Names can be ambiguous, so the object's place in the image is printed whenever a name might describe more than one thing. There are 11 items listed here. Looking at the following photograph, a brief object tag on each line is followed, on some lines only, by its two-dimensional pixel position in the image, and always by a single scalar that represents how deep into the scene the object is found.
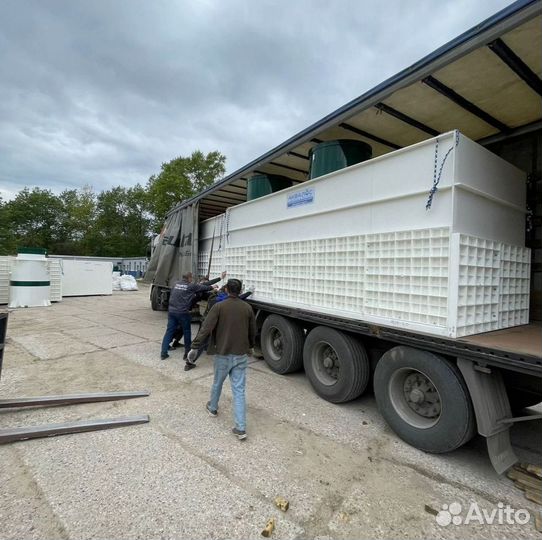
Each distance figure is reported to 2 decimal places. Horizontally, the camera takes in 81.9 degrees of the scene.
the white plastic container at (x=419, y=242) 2.84
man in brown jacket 3.33
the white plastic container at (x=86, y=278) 16.00
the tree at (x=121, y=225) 47.75
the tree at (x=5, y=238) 32.74
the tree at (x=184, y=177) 30.80
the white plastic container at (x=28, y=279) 12.27
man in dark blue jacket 5.74
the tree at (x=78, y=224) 47.56
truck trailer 2.69
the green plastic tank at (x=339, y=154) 4.09
